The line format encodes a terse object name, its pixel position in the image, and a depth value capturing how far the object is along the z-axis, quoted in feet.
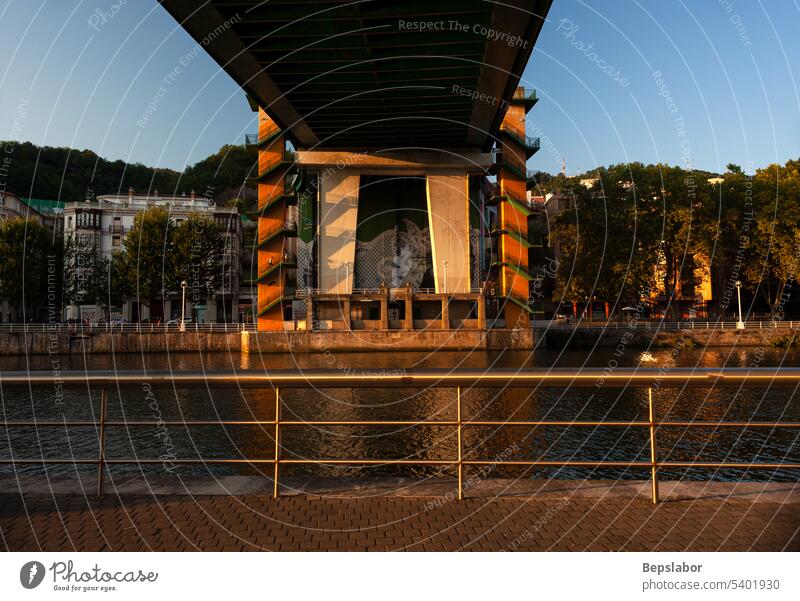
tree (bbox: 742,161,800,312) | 179.22
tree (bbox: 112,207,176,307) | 189.37
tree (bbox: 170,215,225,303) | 194.18
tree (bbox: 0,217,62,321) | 176.04
